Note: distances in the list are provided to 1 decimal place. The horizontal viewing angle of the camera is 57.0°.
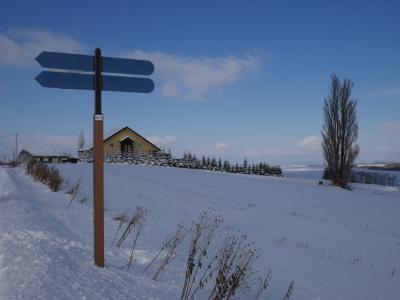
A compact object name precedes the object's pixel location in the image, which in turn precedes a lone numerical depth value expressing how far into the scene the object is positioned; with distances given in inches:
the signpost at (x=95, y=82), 149.5
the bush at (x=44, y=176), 466.3
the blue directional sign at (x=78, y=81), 149.9
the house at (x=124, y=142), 1947.6
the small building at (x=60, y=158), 1898.3
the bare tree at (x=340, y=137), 1326.3
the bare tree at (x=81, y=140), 3073.8
